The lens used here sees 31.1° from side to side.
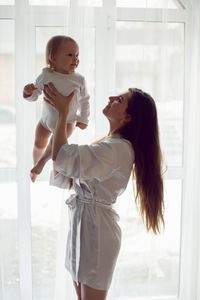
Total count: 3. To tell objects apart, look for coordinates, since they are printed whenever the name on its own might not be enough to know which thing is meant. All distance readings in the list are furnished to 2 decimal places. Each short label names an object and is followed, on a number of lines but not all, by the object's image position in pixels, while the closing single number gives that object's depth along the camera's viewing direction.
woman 1.50
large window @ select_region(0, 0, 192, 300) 2.09
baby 1.45
